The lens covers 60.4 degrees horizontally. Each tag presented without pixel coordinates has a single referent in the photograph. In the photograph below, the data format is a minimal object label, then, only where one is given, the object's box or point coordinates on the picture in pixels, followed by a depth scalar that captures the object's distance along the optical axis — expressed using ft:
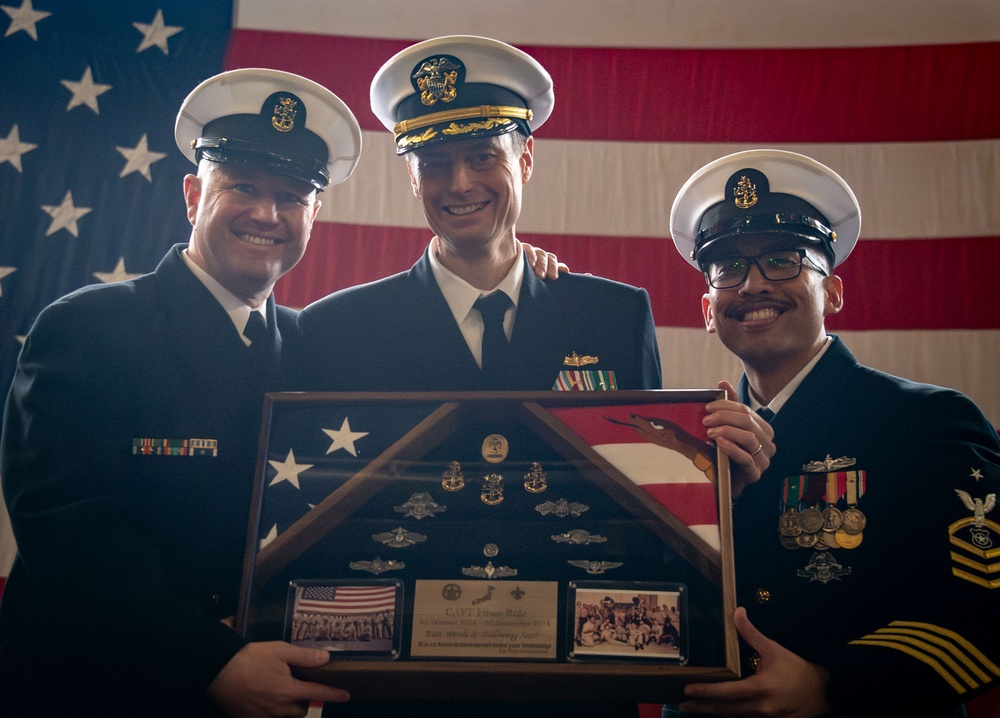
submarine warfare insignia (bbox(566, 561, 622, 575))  4.91
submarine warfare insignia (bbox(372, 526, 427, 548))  5.05
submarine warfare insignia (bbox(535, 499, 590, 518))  5.07
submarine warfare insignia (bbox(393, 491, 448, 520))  5.11
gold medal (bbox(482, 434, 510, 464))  5.20
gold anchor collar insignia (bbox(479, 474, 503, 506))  5.12
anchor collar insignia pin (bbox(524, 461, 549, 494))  5.12
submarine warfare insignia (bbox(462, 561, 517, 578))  4.93
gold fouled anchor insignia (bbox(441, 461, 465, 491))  5.16
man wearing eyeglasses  4.73
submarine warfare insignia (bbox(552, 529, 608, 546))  4.98
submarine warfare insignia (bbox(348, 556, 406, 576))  4.97
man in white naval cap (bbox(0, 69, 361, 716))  4.88
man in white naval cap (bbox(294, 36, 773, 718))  6.08
